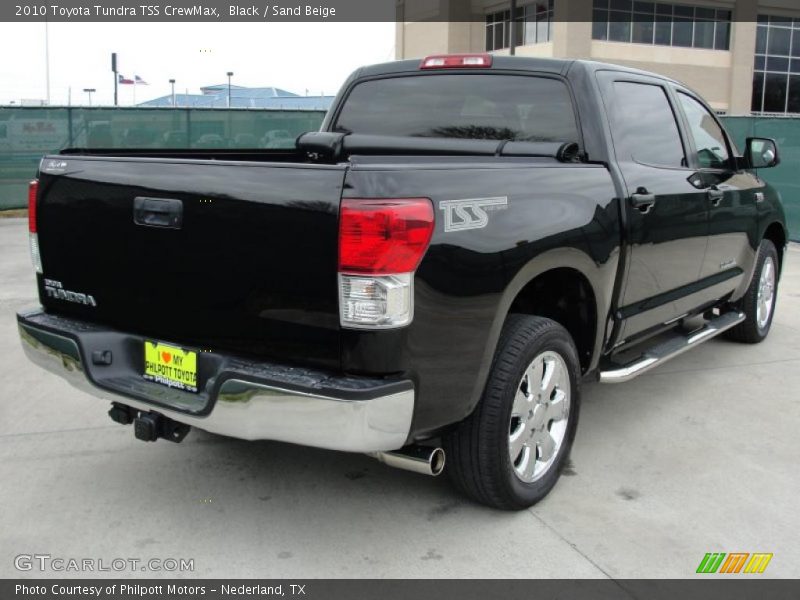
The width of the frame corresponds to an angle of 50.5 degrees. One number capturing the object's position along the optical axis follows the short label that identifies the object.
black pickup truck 2.80
